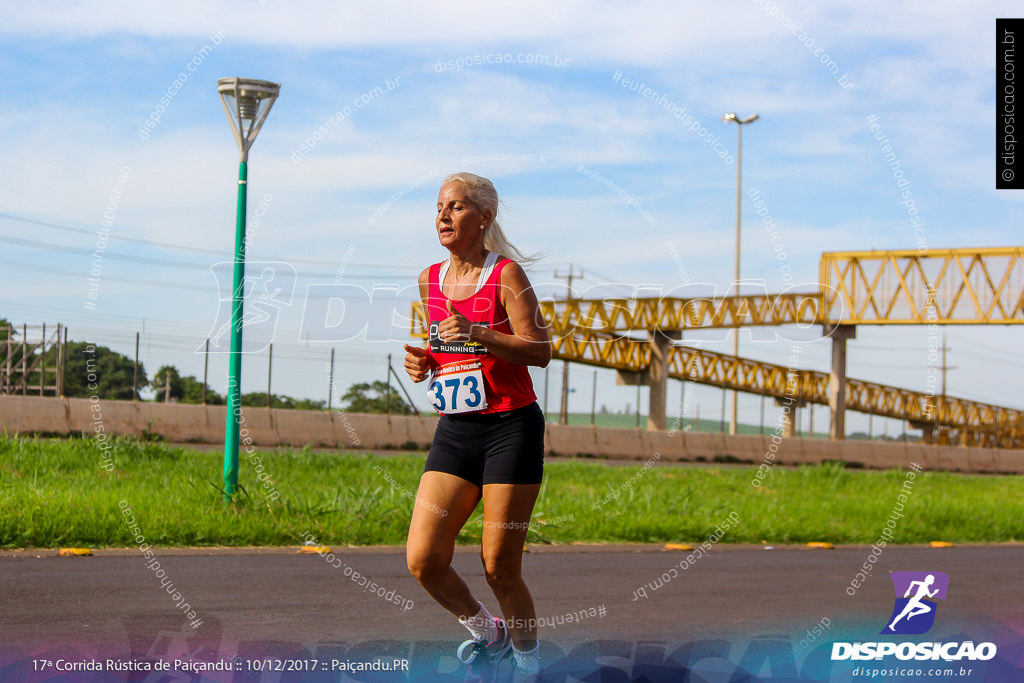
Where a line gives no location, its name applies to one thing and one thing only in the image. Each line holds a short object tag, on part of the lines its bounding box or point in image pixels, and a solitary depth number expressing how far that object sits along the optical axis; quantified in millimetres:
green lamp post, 10477
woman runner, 4629
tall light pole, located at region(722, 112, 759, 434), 35594
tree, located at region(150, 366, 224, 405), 21594
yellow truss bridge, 40250
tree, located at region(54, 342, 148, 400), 20094
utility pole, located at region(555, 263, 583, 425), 26189
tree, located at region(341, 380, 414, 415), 24844
